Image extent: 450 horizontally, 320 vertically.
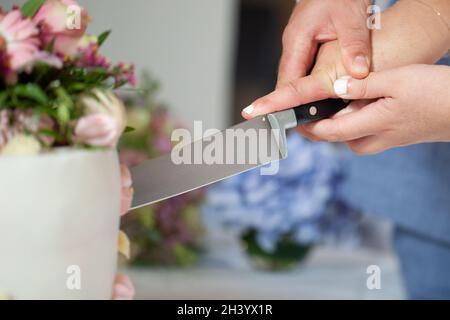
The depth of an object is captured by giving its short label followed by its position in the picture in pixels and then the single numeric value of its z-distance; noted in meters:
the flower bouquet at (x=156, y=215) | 1.13
